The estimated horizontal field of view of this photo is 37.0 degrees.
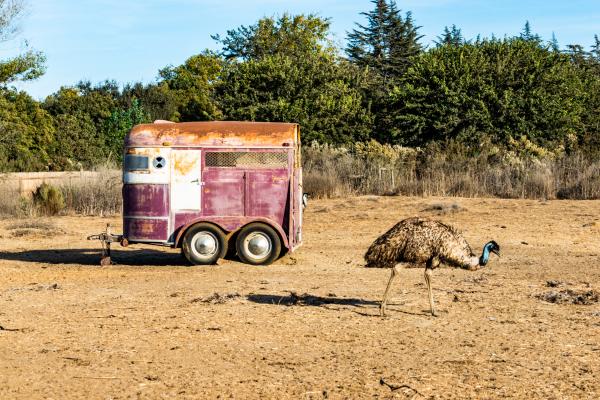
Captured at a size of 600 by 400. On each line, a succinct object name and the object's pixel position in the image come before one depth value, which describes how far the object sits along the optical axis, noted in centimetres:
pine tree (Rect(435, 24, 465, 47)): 8539
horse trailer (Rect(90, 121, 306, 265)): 1622
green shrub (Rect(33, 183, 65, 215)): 2672
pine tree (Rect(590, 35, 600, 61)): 8259
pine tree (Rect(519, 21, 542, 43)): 9243
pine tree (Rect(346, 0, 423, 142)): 7394
